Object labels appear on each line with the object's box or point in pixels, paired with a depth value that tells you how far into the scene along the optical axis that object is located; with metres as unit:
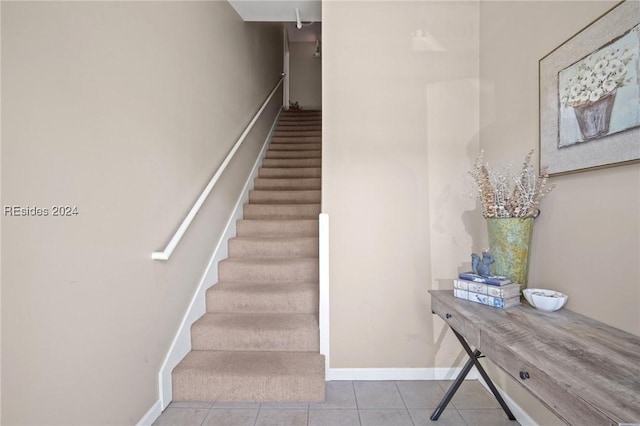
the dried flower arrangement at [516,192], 1.45
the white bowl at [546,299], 1.27
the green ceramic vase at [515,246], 1.46
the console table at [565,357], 0.71
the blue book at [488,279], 1.37
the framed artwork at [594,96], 1.06
